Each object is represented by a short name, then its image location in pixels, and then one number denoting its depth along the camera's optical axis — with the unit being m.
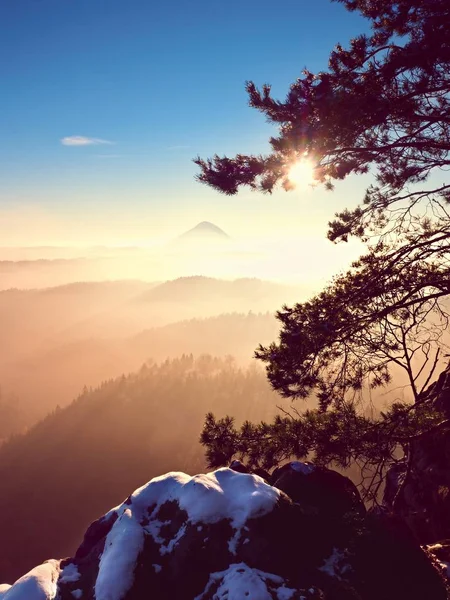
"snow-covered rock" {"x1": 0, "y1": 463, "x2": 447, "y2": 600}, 5.52
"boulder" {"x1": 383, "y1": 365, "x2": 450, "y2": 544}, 9.11
